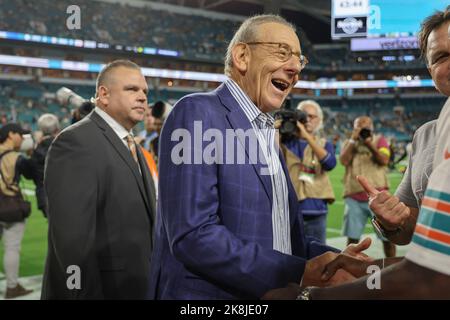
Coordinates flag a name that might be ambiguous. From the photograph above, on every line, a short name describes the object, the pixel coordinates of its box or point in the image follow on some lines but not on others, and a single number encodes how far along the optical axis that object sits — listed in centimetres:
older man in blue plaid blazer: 127
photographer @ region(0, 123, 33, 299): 468
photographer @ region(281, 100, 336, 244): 451
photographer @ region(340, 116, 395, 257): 537
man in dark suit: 230
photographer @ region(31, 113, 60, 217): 502
